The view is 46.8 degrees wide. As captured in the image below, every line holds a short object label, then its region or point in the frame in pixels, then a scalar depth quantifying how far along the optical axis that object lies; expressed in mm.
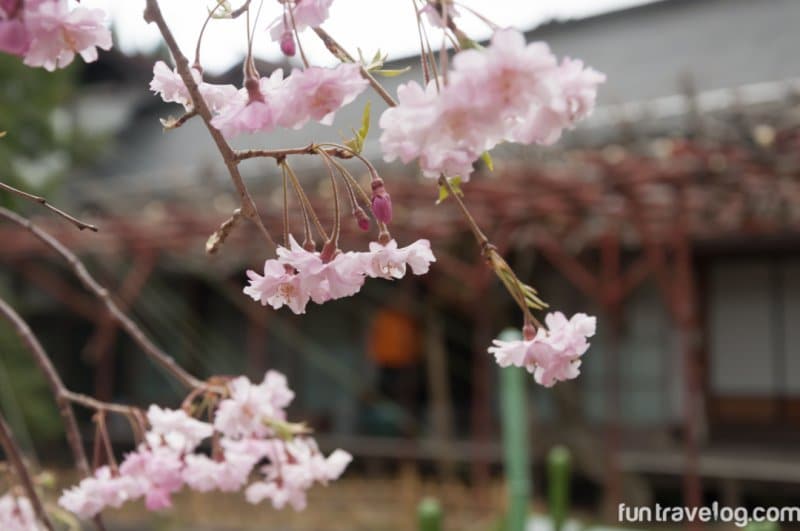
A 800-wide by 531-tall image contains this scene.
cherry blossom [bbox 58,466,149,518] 867
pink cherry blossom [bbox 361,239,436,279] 548
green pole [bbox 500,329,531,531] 1713
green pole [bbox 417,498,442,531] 1707
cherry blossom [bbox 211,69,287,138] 493
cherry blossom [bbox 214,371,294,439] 851
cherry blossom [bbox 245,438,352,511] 913
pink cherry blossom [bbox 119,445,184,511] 873
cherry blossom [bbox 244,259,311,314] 545
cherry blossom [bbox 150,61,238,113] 589
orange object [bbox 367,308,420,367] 6328
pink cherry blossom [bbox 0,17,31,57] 450
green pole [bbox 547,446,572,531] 2035
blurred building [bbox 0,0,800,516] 3914
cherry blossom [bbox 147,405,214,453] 854
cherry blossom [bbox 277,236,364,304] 535
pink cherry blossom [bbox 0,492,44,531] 966
